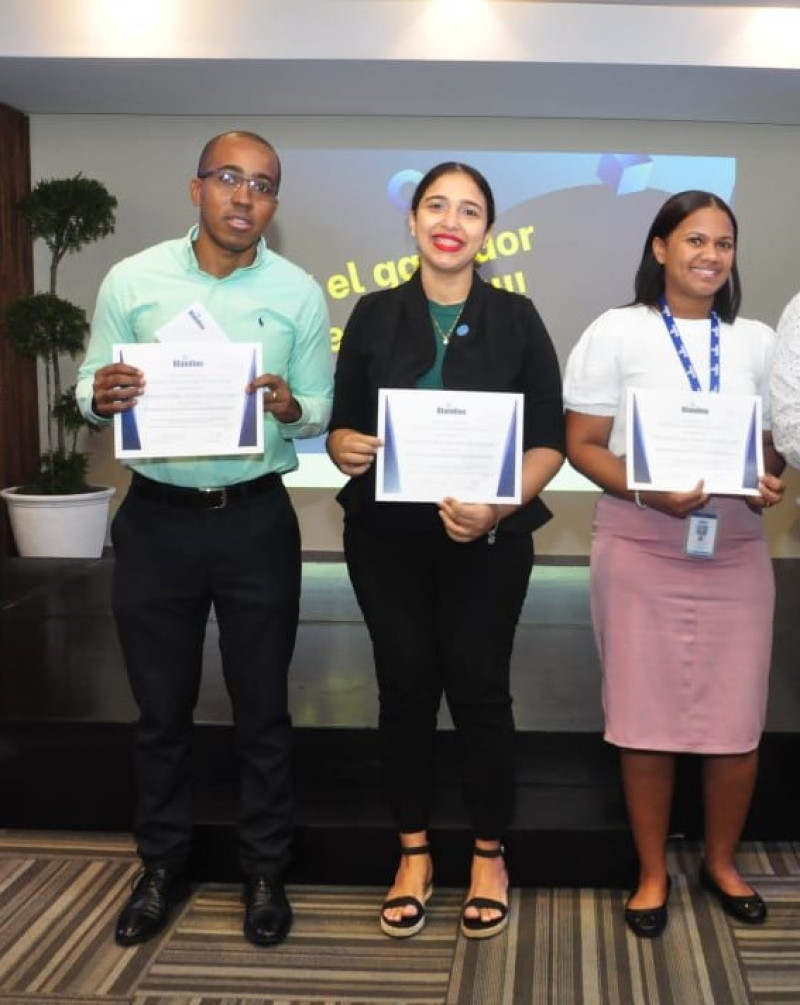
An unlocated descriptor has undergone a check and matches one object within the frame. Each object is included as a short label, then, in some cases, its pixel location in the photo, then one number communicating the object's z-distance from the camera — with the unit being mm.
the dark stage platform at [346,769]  2389
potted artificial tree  5301
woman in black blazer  1978
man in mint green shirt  2029
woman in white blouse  2045
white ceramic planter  5418
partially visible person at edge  1668
